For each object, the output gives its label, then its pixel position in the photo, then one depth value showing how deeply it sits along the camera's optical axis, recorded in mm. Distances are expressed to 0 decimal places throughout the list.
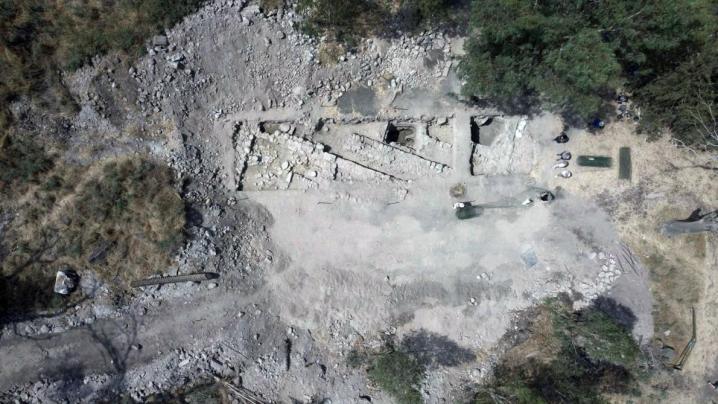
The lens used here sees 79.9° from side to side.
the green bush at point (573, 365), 20844
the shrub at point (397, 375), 20844
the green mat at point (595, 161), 22641
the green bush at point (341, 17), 20594
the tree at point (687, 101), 19900
